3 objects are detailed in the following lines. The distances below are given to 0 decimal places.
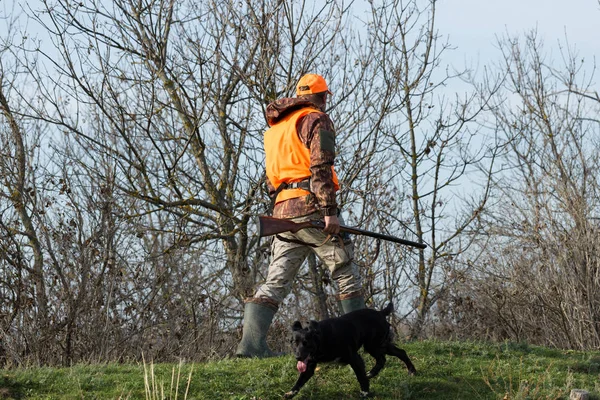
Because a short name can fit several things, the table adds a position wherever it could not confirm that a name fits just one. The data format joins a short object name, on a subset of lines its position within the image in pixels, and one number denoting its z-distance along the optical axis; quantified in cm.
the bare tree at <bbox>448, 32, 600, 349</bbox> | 1883
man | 1124
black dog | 967
